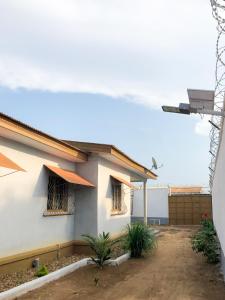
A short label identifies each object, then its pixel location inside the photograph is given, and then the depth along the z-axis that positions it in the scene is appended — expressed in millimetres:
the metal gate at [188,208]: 20705
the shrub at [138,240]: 9044
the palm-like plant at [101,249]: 7808
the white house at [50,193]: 6572
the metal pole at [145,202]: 15246
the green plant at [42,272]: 6516
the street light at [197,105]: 3806
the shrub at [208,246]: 8199
